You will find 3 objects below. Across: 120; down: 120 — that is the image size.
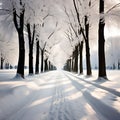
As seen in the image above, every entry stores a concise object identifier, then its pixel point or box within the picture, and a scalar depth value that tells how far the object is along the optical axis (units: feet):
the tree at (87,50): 83.06
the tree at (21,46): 58.90
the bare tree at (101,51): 59.18
